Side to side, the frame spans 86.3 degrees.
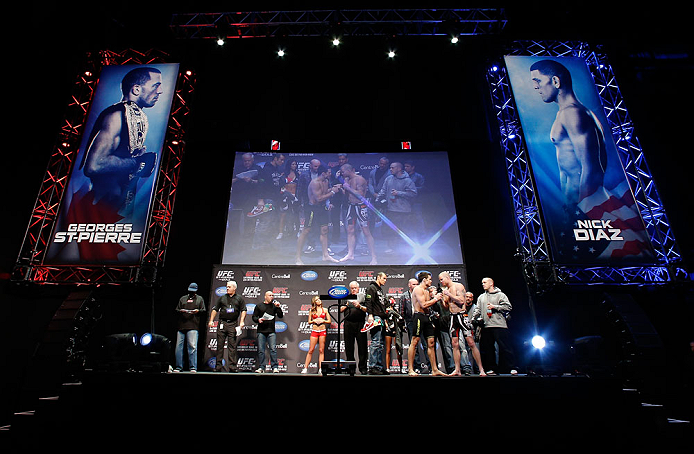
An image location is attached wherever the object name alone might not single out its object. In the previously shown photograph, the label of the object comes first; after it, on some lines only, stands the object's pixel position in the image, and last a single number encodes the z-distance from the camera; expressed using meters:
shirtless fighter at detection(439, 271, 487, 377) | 6.72
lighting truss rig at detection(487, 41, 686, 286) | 9.02
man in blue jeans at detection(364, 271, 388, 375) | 7.07
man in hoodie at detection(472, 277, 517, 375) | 7.16
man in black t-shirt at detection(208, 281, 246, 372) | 8.29
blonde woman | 8.80
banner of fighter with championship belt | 9.15
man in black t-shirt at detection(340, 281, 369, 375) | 7.03
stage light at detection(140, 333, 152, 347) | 7.79
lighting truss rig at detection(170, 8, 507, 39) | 10.58
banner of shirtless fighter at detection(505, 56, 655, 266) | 9.13
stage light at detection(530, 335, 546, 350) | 8.14
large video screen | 10.91
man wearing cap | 8.28
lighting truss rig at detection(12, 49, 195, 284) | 8.91
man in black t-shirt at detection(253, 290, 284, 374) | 8.55
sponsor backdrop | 9.92
